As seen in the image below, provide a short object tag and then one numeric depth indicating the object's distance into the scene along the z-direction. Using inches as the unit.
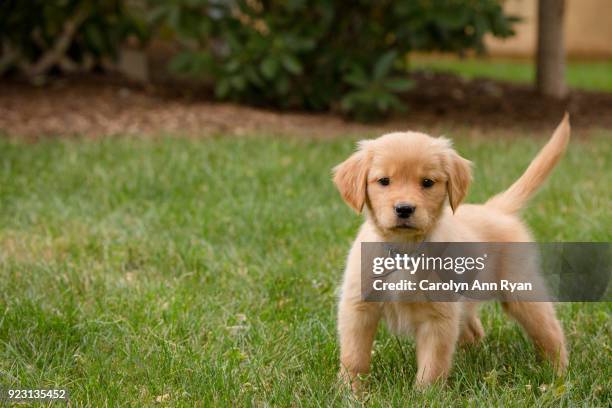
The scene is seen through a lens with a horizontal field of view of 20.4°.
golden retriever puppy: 229.2
